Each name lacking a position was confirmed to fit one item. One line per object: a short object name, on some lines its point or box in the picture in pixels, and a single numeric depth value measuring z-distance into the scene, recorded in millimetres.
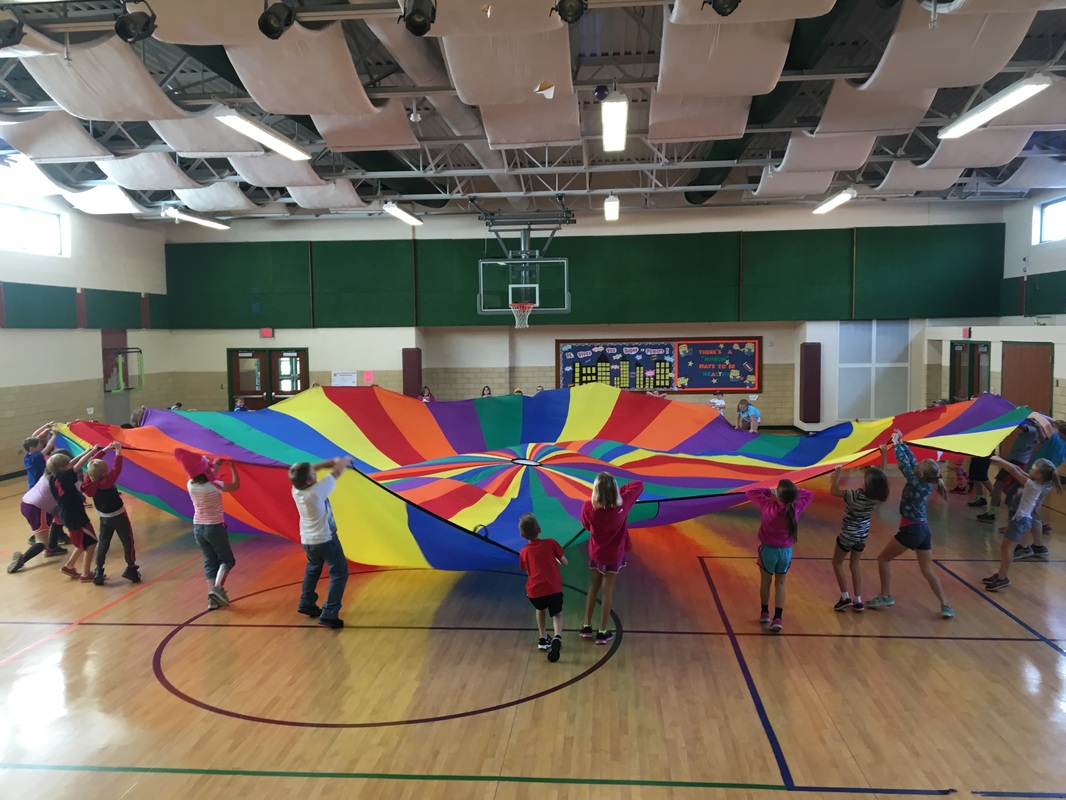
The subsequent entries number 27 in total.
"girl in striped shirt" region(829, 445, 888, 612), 4676
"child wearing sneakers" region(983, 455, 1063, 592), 5438
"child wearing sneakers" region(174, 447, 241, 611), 5168
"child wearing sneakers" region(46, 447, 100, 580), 5776
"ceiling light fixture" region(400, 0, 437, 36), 4660
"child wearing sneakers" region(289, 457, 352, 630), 4582
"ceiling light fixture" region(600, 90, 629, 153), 6270
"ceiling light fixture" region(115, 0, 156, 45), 5086
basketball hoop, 12600
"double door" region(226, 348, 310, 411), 14328
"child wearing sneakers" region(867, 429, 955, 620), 4770
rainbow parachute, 5062
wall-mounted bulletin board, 14023
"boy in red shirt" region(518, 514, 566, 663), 4309
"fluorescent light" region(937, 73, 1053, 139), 5766
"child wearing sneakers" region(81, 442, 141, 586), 5566
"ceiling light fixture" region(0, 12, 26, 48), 5117
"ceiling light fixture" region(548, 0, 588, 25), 4777
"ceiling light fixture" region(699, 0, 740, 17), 4695
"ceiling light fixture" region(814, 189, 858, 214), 10609
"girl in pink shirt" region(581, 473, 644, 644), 4371
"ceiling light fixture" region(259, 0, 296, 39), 4953
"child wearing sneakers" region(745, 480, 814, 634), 4602
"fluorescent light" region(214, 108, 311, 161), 6570
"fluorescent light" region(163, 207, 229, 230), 11703
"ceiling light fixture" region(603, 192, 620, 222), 11047
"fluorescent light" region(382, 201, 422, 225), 10953
